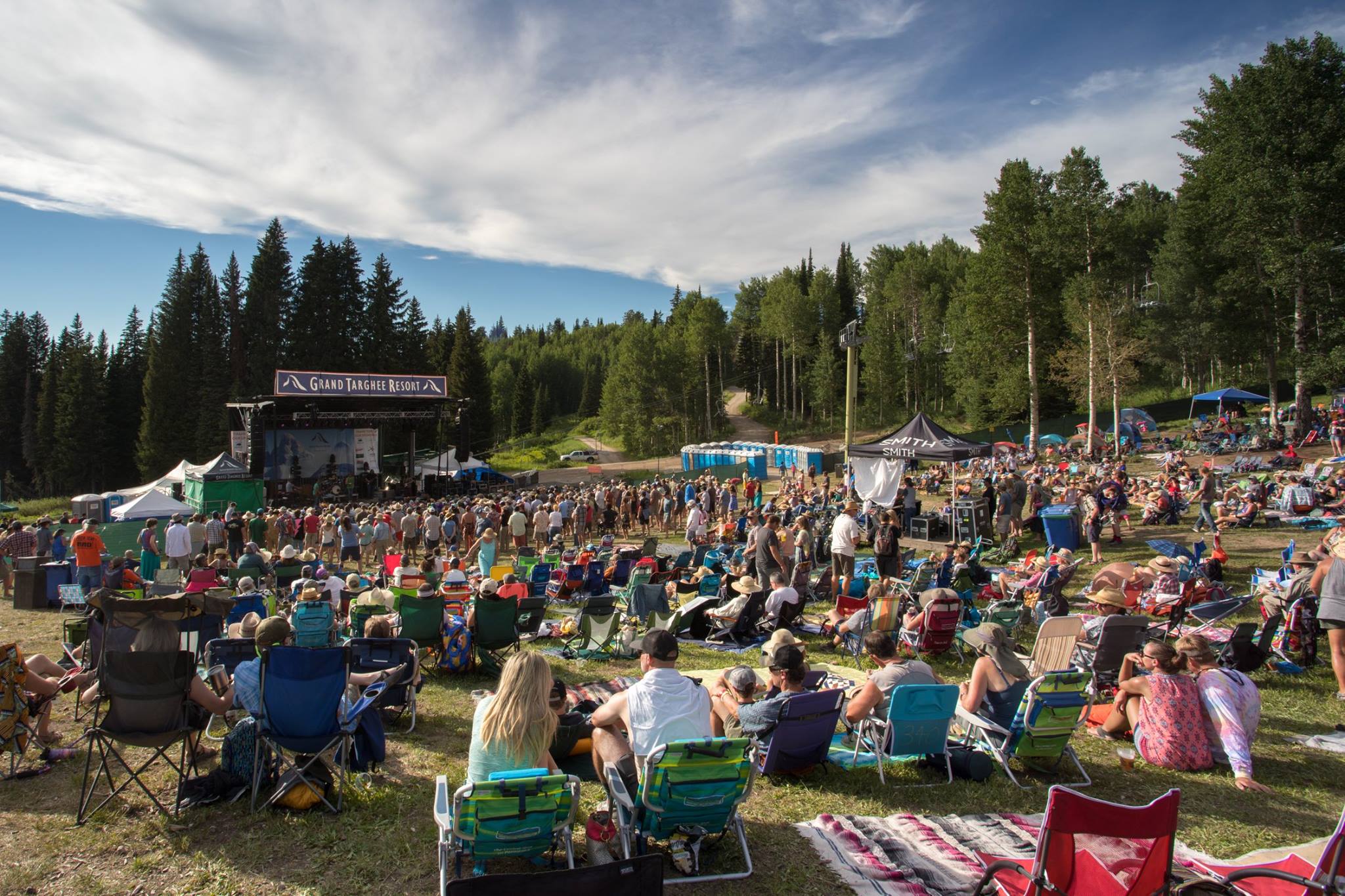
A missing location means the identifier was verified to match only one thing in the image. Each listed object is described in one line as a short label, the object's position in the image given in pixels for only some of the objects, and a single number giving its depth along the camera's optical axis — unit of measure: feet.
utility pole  74.43
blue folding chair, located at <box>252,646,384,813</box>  13.24
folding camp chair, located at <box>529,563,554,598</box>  35.32
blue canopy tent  94.58
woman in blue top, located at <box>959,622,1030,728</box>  15.65
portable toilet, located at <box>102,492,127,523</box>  87.35
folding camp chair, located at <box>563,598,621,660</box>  26.76
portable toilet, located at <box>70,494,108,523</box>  86.07
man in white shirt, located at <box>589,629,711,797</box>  12.19
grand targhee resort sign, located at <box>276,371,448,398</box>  88.22
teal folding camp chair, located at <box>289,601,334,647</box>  19.86
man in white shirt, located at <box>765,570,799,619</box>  27.40
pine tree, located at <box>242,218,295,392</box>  144.77
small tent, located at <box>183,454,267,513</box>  77.66
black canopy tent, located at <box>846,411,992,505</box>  46.83
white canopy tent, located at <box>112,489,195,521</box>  60.03
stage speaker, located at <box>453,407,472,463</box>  99.60
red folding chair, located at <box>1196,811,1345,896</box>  8.33
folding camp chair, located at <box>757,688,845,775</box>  13.97
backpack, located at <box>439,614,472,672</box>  24.06
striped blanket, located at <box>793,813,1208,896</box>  11.12
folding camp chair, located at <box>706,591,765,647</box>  27.84
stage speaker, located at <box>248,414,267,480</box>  83.97
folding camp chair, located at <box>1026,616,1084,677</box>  21.22
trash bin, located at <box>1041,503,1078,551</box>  43.60
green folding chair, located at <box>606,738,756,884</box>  10.97
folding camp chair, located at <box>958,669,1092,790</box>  14.71
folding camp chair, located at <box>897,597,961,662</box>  24.77
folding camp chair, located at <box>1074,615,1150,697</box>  20.66
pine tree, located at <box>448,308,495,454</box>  165.27
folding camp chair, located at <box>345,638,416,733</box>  18.33
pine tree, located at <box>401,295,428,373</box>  159.43
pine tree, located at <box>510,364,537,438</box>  244.22
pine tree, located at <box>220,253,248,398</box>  152.46
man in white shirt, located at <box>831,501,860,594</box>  35.60
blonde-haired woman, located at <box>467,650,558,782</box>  11.02
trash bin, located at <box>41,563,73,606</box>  36.04
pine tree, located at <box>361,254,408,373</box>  154.71
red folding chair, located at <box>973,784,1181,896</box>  8.32
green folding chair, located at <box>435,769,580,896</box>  9.87
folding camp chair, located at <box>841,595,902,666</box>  25.20
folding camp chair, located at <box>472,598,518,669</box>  23.63
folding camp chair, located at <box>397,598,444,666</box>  23.32
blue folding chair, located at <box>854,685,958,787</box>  14.80
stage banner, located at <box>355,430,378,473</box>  105.09
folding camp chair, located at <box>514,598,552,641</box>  26.00
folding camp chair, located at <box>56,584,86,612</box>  33.94
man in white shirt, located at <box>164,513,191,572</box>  42.75
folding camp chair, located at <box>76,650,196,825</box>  12.89
